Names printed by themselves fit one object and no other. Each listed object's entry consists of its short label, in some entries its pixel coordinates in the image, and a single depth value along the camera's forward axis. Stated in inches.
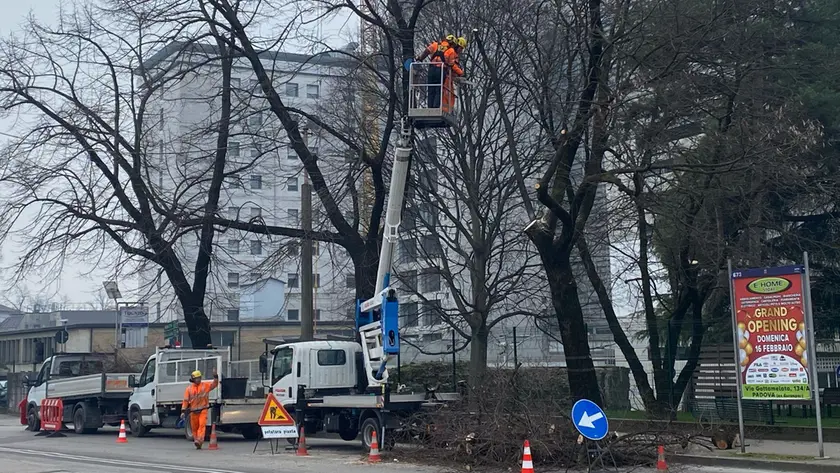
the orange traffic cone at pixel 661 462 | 579.8
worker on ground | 896.3
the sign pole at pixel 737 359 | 682.2
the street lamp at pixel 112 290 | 1201.4
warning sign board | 785.6
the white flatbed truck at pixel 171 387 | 1024.2
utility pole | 1005.8
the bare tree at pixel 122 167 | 1123.9
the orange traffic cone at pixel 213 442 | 887.0
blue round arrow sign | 538.0
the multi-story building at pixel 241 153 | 1037.8
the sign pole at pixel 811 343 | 637.9
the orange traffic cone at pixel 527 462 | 526.6
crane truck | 770.8
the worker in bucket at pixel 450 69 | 751.7
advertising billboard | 647.8
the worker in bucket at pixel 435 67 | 748.0
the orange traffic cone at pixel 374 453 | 717.3
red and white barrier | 1170.6
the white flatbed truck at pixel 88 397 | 1162.0
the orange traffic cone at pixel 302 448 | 795.4
